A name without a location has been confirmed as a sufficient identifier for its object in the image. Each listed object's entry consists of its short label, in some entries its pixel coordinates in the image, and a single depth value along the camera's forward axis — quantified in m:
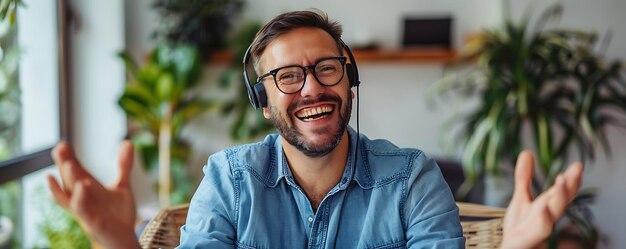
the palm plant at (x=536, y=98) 2.59
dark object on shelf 3.16
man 1.30
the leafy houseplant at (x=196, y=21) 3.28
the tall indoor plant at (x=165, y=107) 3.11
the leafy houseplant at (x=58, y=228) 2.64
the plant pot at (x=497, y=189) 2.89
